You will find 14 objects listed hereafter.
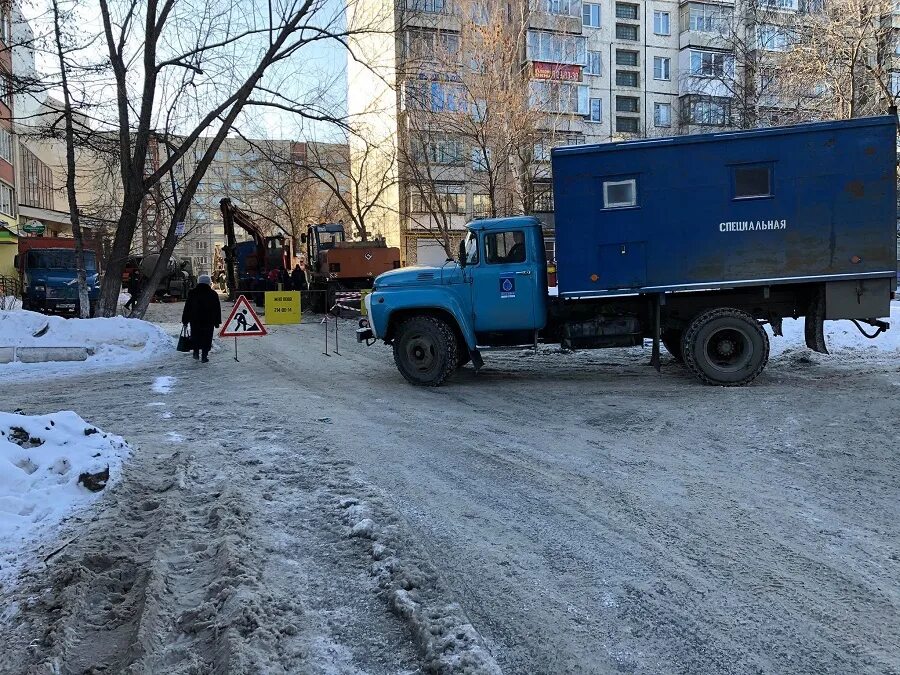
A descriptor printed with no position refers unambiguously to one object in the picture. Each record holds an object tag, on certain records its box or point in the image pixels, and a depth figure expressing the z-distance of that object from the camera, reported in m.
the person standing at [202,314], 14.63
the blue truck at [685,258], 10.30
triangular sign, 14.72
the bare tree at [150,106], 17.77
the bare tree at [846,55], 19.00
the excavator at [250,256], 33.88
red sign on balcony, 29.72
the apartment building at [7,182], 42.34
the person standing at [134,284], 32.98
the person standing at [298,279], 32.03
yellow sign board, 18.84
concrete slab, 14.23
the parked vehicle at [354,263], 27.48
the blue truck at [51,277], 26.89
